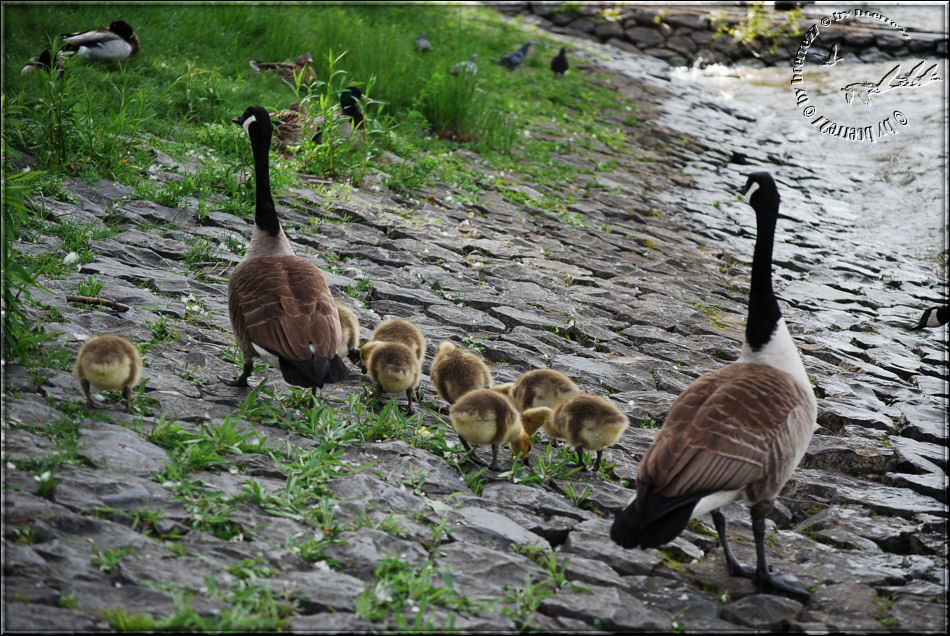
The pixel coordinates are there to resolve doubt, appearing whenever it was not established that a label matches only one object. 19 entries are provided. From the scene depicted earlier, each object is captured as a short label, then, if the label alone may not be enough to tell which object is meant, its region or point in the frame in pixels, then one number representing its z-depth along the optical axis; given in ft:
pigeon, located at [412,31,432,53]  117.60
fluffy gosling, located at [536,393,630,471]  33.86
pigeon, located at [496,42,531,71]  133.59
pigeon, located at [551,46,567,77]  135.64
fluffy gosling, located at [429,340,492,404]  38.09
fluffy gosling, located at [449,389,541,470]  32.86
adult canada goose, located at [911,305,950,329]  63.62
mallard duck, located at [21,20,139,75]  74.02
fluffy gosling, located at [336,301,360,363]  41.24
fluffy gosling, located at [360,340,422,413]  36.91
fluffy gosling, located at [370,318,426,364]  41.63
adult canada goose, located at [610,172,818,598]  26.86
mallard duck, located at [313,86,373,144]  73.56
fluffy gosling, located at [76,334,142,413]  30.50
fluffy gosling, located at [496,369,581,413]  38.42
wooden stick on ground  40.65
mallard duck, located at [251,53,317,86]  90.43
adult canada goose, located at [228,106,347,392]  34.27
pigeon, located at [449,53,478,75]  92.53
